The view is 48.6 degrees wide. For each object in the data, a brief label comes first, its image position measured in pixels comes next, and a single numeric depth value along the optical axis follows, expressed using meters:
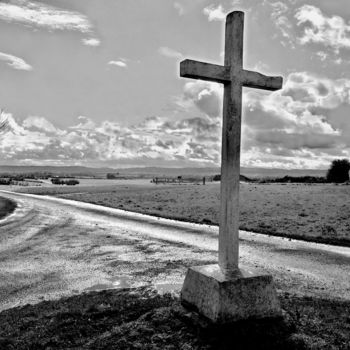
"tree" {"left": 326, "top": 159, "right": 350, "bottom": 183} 45.62
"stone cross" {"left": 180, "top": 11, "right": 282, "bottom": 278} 4.56
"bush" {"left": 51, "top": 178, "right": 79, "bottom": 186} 55.92
